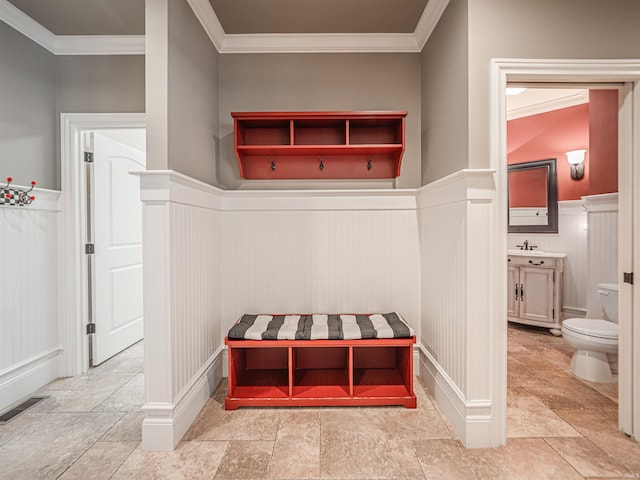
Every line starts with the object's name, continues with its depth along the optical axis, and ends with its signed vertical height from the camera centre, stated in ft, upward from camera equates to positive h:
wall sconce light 12.05 +2.74
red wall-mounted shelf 8.28 +2.14
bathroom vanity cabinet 11.37 -1.83
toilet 7.84 -2.53
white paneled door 9.16 -0.28
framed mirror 12.81 +1.59
